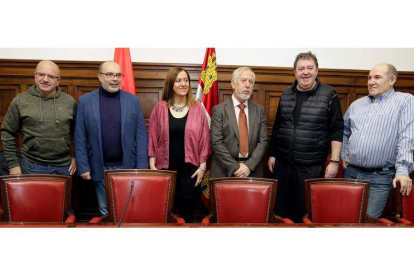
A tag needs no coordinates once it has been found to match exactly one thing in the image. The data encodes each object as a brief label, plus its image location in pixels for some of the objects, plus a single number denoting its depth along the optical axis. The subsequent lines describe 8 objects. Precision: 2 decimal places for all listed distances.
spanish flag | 2.83
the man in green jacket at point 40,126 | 2.11
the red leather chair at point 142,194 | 1.69
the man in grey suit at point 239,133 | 2.22
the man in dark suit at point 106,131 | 2.12
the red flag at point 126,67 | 2.87
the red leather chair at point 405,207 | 1.78
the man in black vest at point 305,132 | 2.17
